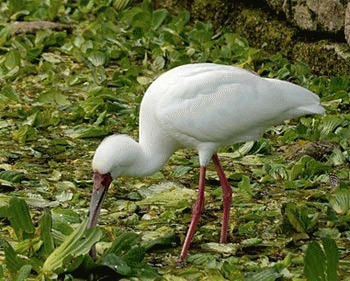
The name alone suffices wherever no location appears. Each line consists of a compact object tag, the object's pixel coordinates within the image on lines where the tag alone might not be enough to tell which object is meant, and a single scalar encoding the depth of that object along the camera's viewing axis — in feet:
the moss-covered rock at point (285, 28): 56.13
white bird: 36.35
